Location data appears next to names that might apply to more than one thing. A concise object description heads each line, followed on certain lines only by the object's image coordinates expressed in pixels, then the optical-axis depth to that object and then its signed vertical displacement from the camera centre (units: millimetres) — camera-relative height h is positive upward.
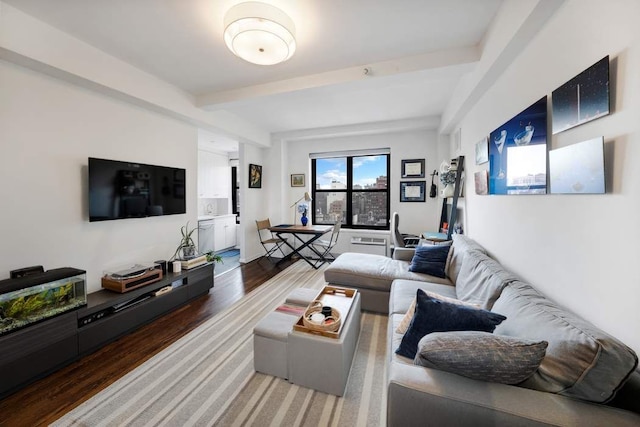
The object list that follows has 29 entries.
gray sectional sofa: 821 -669
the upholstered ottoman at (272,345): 1723 -953
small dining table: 4418 -374
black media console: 1635 -963
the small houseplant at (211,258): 3312 -648
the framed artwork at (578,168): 1038 +195
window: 5074 +441
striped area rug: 1442 -1204
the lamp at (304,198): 5000 +218
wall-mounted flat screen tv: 2461 +228
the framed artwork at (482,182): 2305 +274
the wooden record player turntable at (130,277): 2400 -677
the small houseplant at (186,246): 3234 -484
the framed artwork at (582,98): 1024 +514
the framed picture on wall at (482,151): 2287 +571
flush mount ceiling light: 1645 +1227
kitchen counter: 5234 -158
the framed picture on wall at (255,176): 4922 +693
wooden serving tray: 1644 -779
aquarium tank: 1683 -648
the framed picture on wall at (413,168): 4605 +777
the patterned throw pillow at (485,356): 917 -568
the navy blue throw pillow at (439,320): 1220 -558
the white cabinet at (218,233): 5332 -533
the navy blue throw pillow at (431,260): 2609 -548
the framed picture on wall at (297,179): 5410 +670
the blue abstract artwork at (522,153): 1444 +382
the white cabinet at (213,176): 5605 +826
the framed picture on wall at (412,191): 4625 +356
